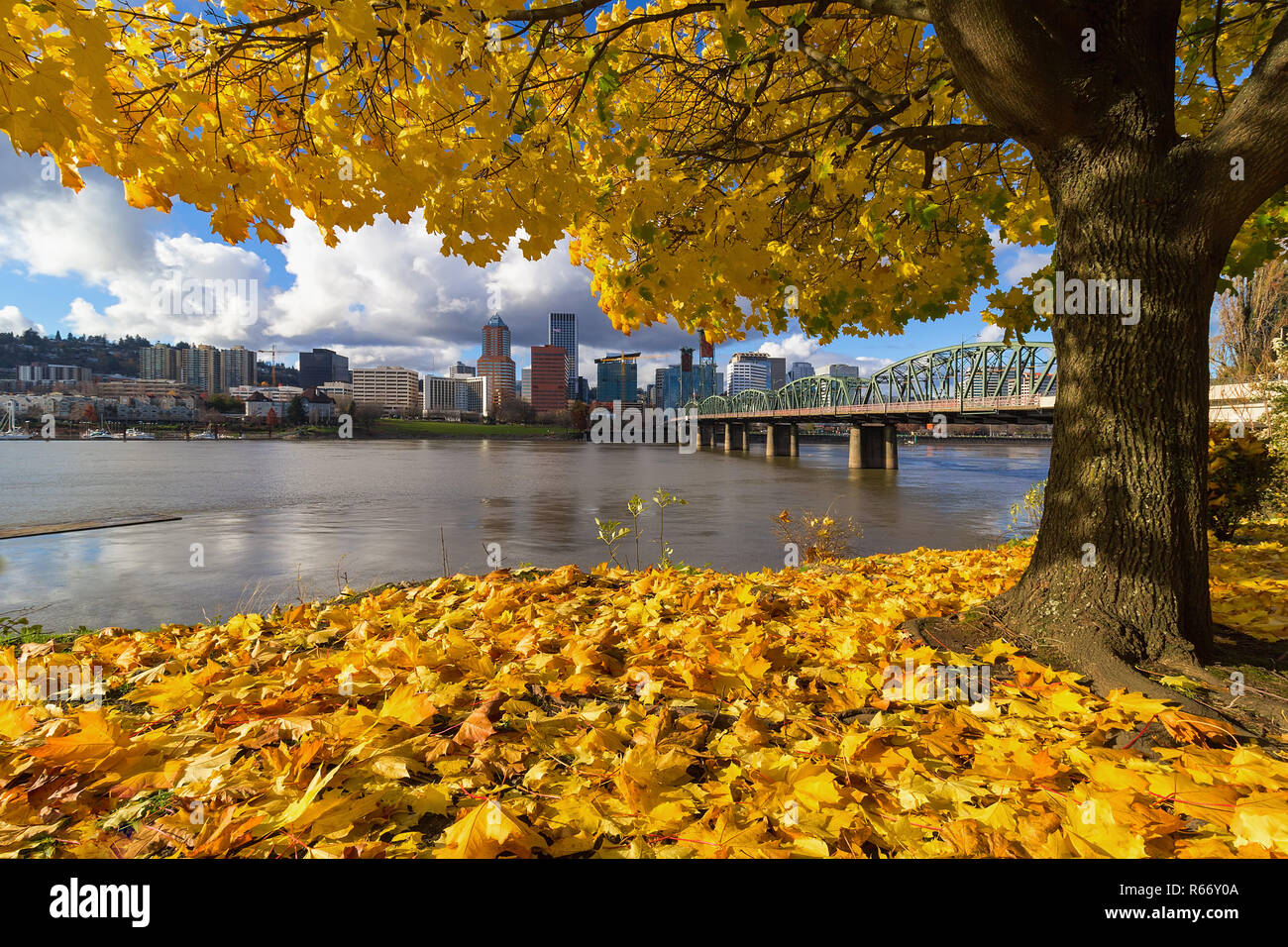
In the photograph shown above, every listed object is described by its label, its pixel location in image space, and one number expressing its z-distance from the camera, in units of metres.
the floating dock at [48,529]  16.25
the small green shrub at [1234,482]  7.82
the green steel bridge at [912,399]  43.88
